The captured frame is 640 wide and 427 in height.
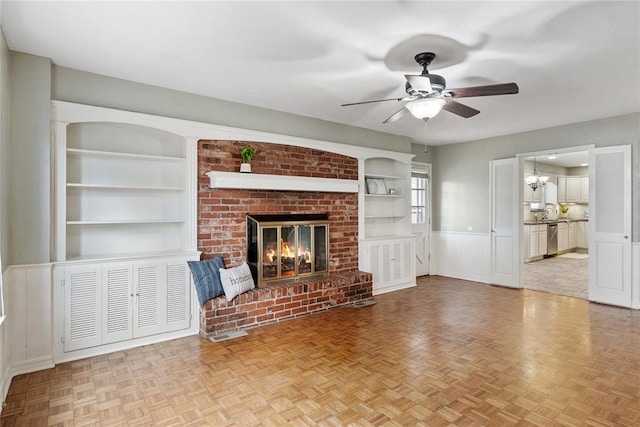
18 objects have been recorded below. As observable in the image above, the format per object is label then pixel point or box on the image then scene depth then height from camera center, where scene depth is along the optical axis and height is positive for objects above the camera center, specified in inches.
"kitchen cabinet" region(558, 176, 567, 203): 389.4 +24.6
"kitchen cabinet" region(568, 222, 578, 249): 397.1 -28.4
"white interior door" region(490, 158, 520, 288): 234.8 -8.0
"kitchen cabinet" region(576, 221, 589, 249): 408.5 -29.2
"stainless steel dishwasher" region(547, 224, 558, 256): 366.3 -29.7
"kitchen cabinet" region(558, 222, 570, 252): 380.2 -28.2
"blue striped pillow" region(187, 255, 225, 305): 148.0 -28.4
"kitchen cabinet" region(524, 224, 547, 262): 341.7 -29.1
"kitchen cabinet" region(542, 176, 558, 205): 378.0 +20.8
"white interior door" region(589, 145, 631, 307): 189.2 -8.3
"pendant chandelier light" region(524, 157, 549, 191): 328.5 +29.3
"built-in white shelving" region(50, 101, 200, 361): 125.7 -7.2
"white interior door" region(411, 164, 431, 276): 275.7 -1.1
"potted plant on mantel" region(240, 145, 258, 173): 163.5 +26.1
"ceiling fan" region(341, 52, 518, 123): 104.3 +37.3
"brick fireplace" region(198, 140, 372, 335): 157.9 -5.5
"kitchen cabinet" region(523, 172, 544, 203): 361.1 +17.7
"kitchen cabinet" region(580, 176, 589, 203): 393.1 +24.8
